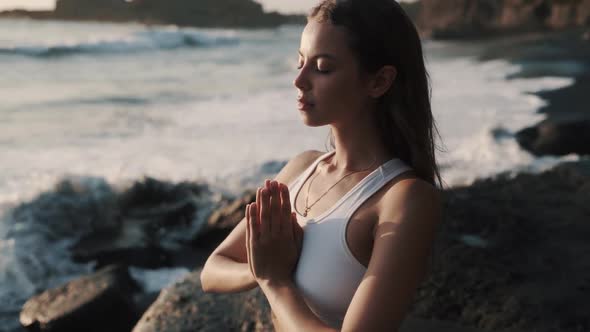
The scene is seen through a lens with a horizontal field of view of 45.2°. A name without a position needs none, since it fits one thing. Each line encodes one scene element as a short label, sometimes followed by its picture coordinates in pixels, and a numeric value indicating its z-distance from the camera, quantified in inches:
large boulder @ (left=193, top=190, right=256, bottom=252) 261.3
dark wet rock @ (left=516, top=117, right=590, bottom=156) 320.5
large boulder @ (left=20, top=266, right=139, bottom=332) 199.0
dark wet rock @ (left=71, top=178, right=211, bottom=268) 263.0
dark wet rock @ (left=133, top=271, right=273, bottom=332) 125.8
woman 67.5
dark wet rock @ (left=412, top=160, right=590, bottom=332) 134.9
